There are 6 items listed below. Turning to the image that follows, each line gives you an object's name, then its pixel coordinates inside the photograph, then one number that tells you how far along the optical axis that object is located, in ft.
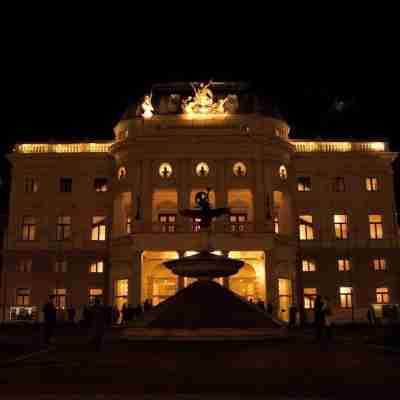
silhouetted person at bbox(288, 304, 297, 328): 130.74
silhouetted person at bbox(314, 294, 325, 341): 84.23
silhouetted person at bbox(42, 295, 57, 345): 80.89
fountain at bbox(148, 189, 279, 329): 77.30
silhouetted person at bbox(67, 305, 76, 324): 161.79
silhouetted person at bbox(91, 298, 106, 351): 68.49
